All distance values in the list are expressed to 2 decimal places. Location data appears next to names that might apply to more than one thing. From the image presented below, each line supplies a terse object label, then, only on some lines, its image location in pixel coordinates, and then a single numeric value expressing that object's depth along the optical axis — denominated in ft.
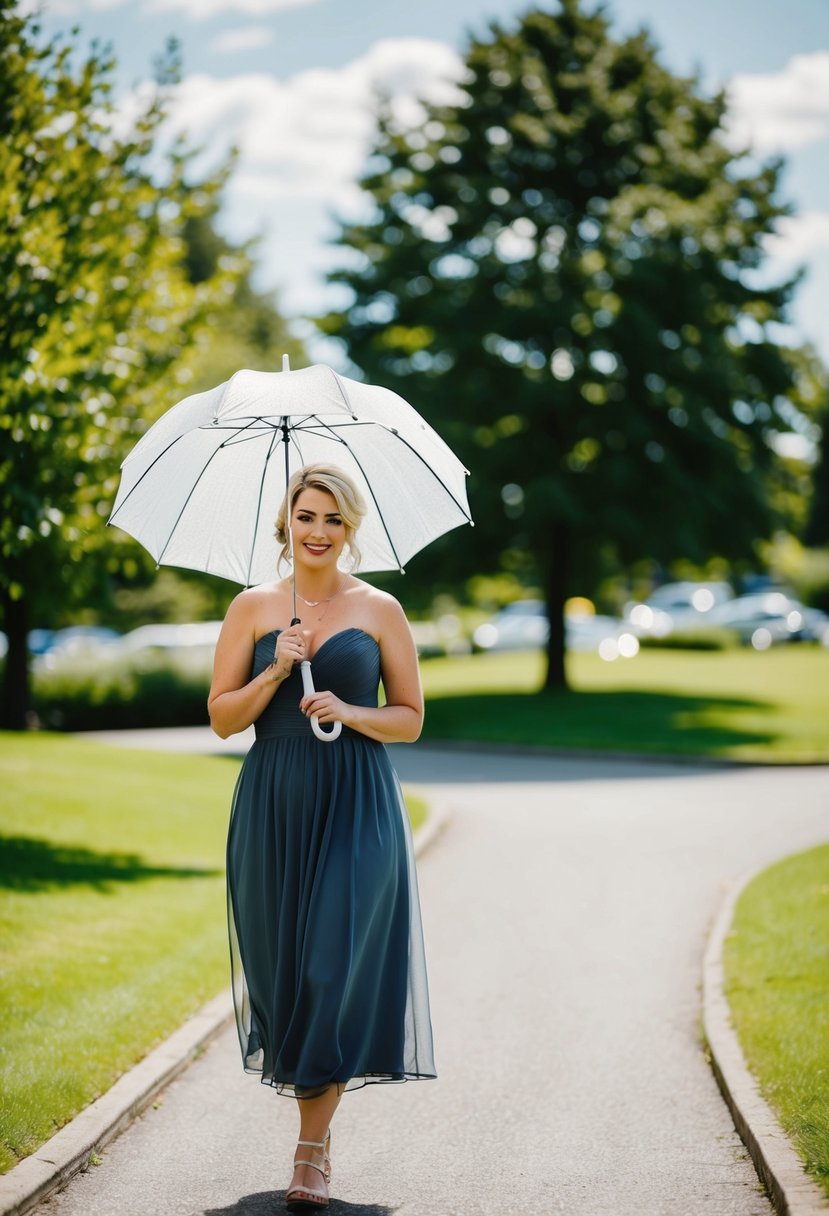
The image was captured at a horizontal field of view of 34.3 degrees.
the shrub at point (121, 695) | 87.81
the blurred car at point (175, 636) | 121.60
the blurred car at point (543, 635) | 137.80
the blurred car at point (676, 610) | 157.48
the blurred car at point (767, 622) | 147.23
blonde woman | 14.53
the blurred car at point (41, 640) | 138.90
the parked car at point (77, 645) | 90.81
